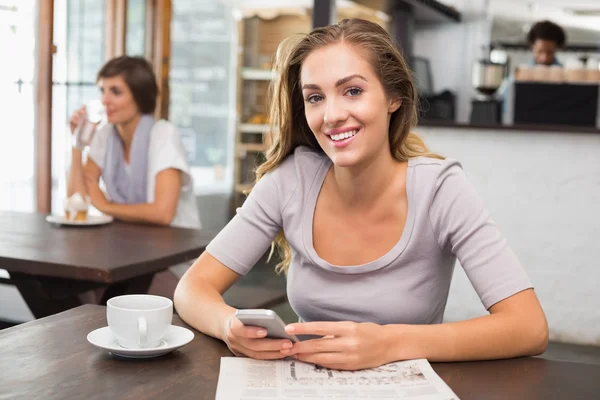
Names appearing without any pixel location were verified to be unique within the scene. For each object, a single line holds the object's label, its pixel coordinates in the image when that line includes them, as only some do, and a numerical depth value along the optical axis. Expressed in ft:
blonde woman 4.91
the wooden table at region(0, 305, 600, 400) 3.55
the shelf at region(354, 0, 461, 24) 22.35
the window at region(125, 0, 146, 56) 18.25
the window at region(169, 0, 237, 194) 20.49
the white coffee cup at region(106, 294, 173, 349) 4.02
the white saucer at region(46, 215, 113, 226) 8.92
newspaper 3.60
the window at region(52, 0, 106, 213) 15.46
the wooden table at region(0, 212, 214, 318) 6.77
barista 21.44
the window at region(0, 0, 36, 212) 14.28
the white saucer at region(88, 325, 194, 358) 3.97
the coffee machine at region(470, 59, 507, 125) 17.28
